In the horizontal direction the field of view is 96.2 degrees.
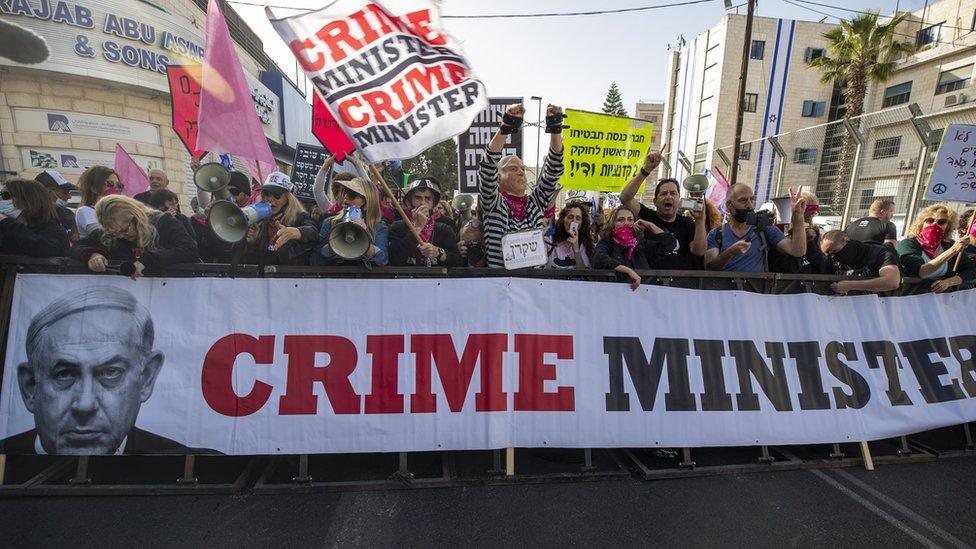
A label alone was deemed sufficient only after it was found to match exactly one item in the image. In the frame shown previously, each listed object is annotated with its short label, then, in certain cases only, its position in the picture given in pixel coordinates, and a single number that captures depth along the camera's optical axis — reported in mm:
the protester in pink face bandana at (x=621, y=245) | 3322
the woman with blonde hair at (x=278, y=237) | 3012
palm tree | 22109
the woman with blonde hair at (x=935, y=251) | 3686
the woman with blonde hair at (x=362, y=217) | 3137
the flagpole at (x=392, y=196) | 2762
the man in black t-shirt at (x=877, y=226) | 4527
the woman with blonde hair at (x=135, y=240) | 2826
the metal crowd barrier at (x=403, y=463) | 2805
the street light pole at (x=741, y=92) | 12617
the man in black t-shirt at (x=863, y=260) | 3498
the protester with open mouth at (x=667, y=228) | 3477
